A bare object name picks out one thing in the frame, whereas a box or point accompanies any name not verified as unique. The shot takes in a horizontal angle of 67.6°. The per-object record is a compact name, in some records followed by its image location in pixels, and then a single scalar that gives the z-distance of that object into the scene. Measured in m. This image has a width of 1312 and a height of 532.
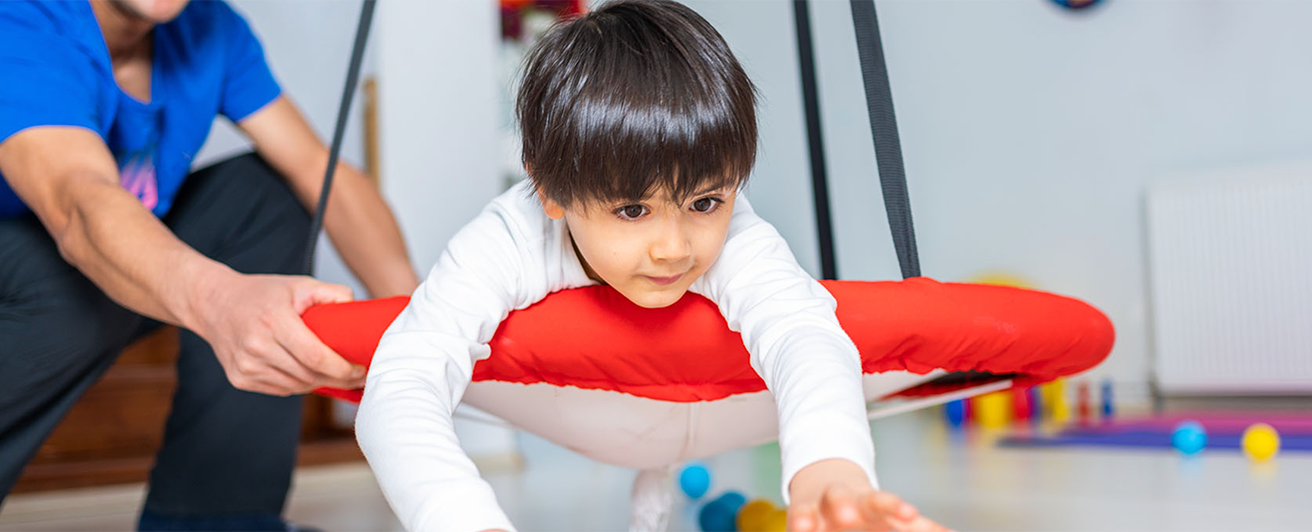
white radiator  2.21
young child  0.54
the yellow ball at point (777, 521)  1.03
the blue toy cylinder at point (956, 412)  2.25
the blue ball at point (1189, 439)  1.62
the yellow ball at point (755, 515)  1.06
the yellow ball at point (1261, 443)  1.52
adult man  0.73
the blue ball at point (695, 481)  1.34
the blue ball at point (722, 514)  1.10
